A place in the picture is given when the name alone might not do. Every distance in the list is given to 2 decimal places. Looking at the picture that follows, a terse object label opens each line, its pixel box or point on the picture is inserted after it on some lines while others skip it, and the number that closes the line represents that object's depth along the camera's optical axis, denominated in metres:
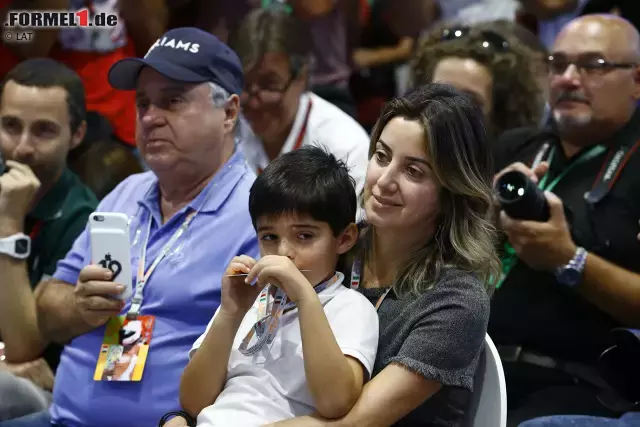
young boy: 3.75
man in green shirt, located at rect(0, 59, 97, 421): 5.46
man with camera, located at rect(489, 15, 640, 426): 5.41
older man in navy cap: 4.79
